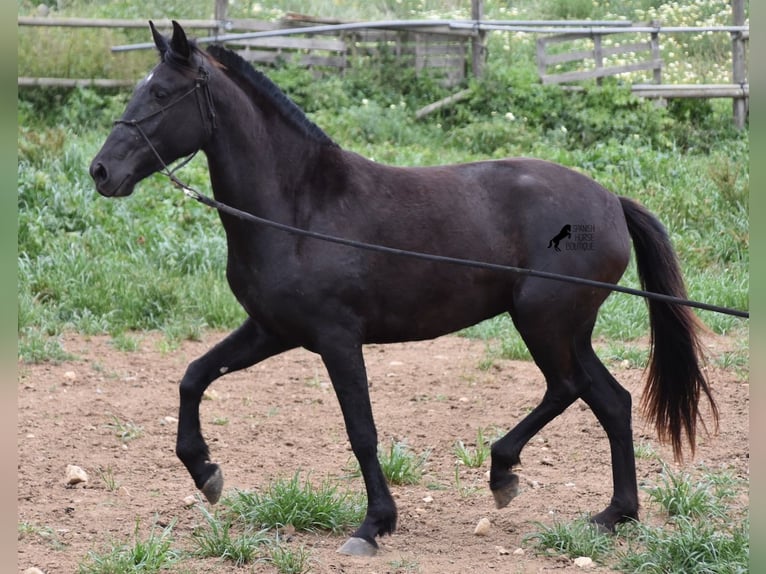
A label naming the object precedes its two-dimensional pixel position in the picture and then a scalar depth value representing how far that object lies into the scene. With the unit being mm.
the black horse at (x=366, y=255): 8320
